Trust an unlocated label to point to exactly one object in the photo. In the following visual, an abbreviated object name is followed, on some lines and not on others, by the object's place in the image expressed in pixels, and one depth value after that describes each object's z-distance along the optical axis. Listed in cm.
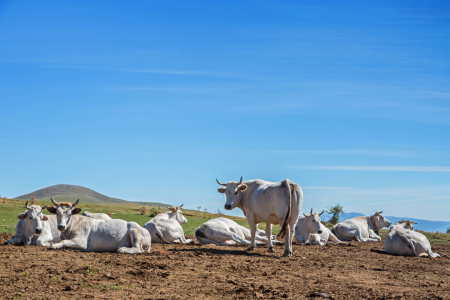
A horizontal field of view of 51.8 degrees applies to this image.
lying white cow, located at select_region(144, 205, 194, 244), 1694
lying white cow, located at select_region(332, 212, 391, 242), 2336
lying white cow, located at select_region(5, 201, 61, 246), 1446
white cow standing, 1466
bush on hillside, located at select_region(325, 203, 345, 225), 4206
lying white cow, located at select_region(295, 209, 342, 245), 1989
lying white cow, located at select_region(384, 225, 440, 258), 1611
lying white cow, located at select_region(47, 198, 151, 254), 1337
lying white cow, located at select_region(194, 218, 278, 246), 1773
